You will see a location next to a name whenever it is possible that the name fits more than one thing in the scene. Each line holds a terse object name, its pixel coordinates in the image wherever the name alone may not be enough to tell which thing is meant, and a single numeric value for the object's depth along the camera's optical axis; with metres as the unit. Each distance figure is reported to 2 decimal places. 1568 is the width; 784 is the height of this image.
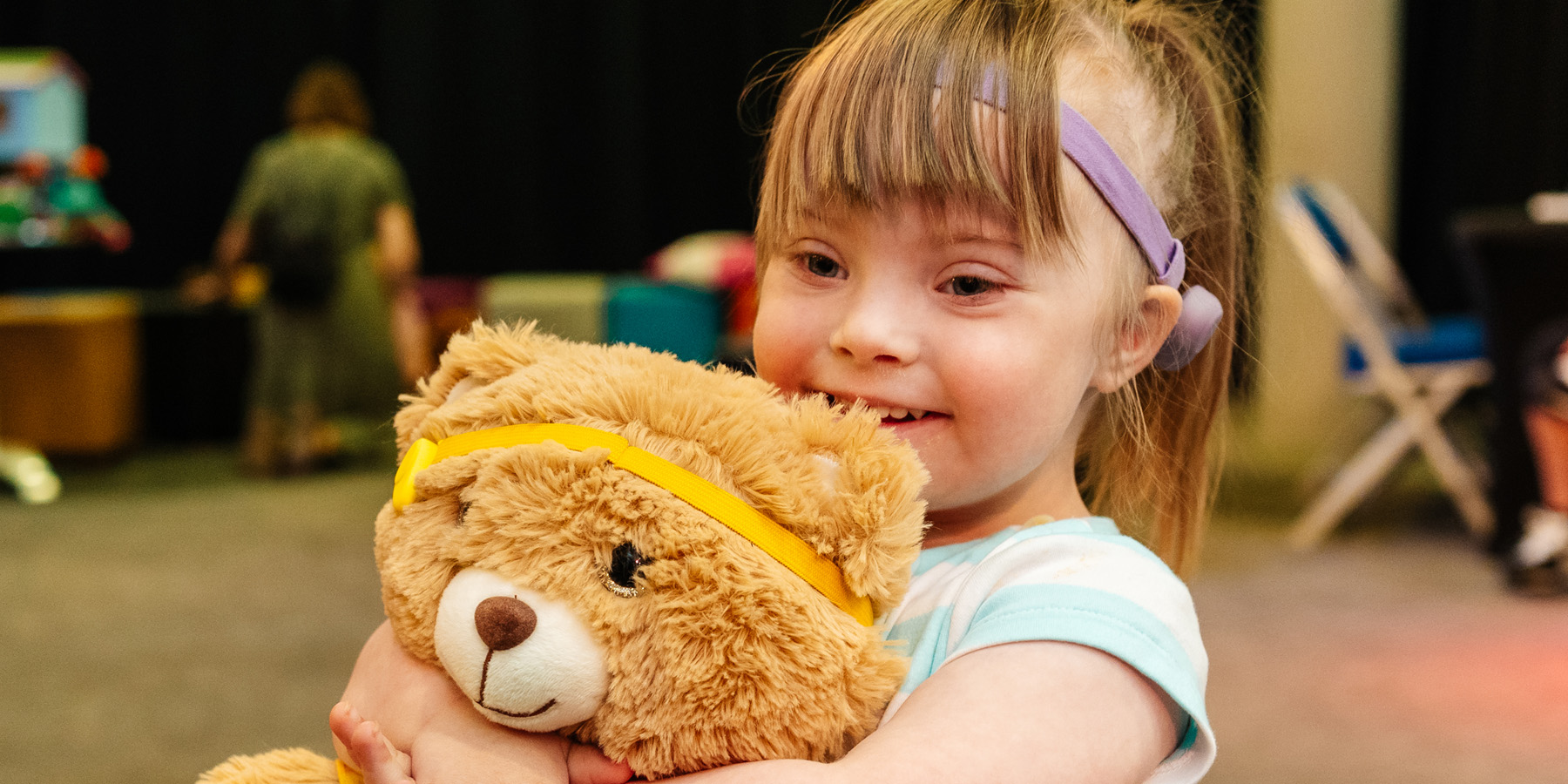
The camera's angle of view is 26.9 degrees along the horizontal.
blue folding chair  5.86
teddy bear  1.53
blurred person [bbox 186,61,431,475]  7.72
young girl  1.59
